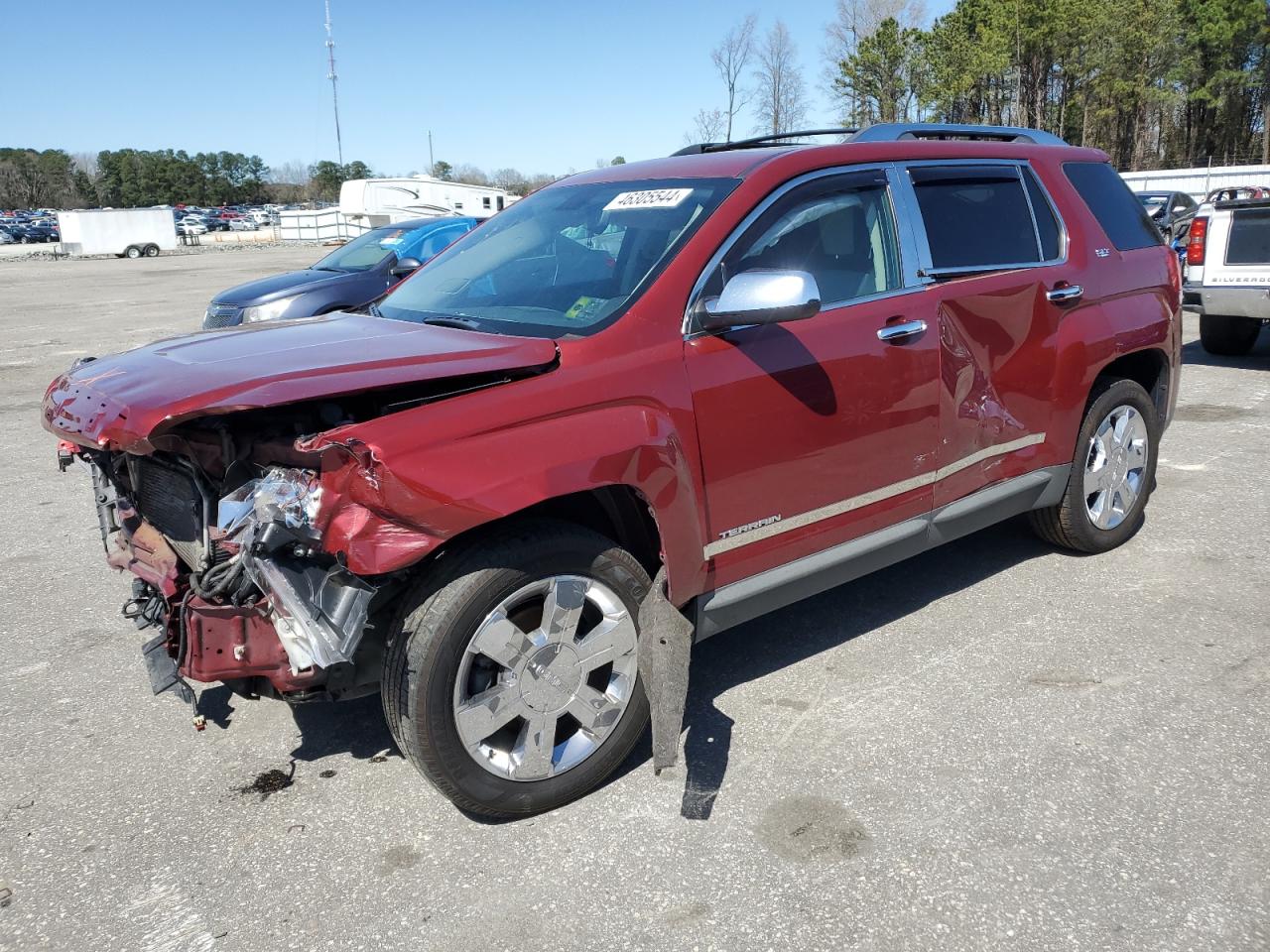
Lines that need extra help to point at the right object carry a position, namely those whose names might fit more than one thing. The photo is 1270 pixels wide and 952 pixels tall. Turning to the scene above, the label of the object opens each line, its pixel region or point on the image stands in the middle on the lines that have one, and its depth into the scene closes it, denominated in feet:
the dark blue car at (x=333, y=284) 32.24
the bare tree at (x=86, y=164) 427.82
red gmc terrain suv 8.52
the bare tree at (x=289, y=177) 495.41
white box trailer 144.77
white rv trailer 126.41
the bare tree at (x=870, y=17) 167.43
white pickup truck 29.40
